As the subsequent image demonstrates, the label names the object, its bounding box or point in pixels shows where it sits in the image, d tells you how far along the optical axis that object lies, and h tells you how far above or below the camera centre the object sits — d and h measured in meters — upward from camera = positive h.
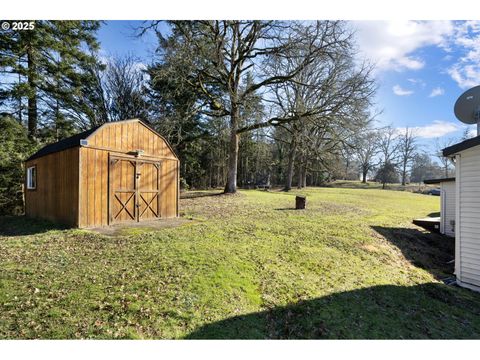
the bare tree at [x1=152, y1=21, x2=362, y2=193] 12.38 +6.46
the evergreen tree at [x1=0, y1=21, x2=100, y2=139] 12.62 +5.66
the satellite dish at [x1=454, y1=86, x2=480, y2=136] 6.63 +1.89
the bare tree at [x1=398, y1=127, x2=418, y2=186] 43.07 +5.08
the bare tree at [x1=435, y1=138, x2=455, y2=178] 43.64 +6.12
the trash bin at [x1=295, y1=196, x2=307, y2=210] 12.72 -1.28
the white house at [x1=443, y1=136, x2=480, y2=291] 5.87 -0.76
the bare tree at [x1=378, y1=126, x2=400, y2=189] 42.84 +4.22
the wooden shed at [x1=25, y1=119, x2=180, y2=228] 7.41 -0.10
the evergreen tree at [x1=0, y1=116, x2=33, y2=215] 12.11 +0.46
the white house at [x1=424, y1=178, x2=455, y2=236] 10.85 -1.22
